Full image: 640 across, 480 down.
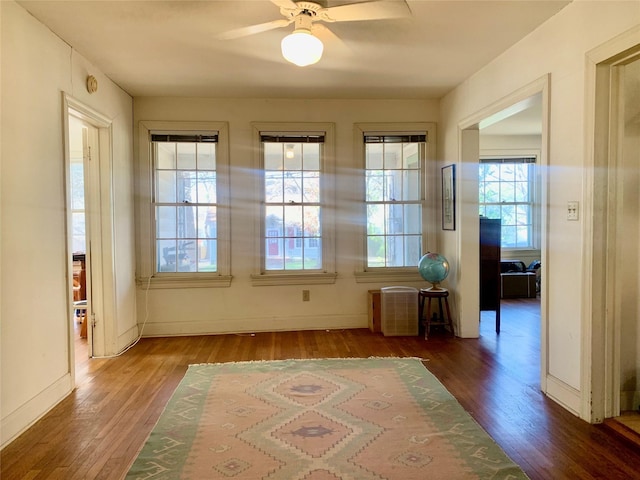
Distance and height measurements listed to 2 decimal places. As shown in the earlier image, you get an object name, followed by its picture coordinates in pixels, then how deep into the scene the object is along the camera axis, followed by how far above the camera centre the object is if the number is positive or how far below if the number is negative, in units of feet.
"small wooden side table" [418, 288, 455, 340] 14.38 -2.81
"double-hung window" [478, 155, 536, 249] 23.53 +1.71
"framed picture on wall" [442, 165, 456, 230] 14.76 +1.17
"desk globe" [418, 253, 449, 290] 14.39 -1.39
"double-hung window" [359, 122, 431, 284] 16.16 +1.02
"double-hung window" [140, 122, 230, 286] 15.24 +0.76
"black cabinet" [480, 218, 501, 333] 15.88 -1.31
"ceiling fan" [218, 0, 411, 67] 7.59 +4.13
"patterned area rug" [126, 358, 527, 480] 6.70 -3.93
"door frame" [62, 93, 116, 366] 12.65 -0.42
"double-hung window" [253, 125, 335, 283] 15.67 +0.81
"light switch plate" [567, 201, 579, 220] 8.64 +0.39
